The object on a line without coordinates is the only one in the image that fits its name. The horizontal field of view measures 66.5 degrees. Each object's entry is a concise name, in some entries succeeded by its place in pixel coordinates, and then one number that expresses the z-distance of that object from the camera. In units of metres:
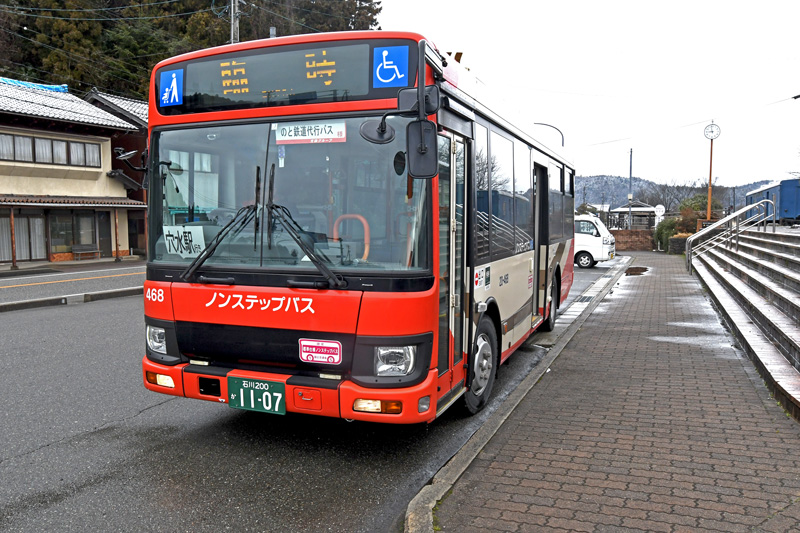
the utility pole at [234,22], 25.06
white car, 23.55
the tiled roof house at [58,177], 25.56
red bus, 3.97
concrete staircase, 6.13
